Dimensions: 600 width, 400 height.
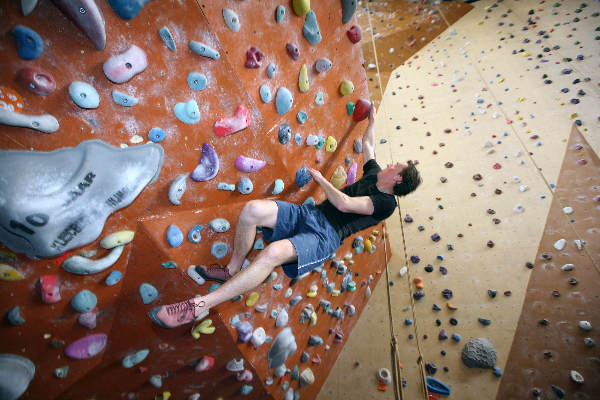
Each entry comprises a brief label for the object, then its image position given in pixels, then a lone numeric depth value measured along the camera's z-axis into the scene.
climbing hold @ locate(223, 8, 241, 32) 1.18
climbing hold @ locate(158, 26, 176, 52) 1.04
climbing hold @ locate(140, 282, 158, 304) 1.25
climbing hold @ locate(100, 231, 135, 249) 1.09
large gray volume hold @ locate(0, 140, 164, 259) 0.86
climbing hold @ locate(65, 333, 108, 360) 1.14
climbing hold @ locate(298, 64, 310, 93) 1.59
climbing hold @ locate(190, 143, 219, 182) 1.29
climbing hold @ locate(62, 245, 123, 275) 1.03
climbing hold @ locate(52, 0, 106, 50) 0.83
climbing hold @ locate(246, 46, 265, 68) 1.31
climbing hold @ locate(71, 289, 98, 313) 1.09
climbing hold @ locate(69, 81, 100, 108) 0.91
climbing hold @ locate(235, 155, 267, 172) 1.43
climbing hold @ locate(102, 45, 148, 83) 0.95
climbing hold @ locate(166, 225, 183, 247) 1.25
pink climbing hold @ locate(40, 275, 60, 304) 1.01
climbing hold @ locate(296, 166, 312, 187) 1.74
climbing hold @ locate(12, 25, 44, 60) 0.78
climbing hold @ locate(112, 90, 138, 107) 1.00
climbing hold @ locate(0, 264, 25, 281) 0.93
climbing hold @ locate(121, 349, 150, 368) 1.31
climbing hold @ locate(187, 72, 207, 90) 1.16
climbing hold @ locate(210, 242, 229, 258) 1.45
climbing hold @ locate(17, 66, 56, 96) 0.82
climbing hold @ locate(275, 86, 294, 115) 1.50
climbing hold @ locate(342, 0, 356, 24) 1.72
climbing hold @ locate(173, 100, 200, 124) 1.17
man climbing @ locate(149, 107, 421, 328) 1.28
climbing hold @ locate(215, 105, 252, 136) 1.30
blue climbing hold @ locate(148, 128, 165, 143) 1.12
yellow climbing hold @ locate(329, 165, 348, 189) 2.06
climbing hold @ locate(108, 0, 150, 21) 0.92
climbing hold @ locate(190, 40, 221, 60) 1.12
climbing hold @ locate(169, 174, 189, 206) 1.22
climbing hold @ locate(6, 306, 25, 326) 0.97
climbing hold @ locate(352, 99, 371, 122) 2.07
